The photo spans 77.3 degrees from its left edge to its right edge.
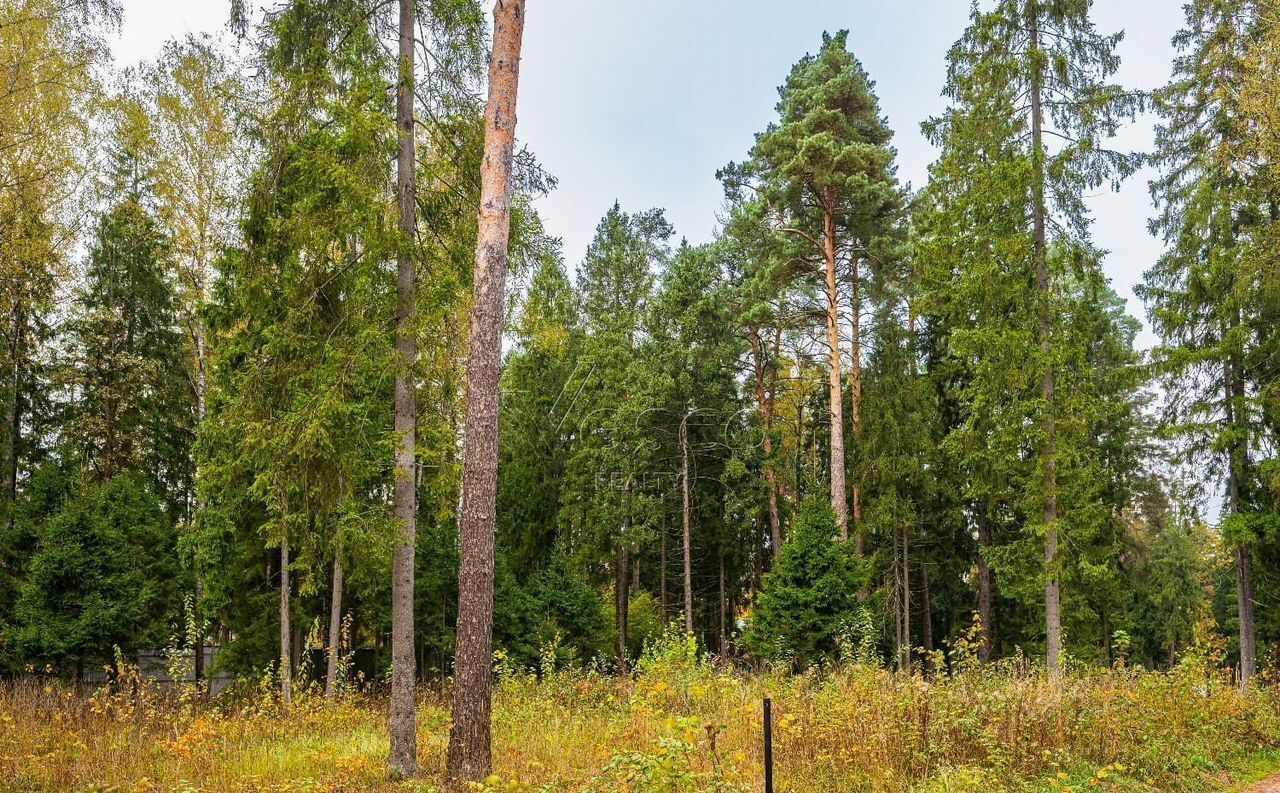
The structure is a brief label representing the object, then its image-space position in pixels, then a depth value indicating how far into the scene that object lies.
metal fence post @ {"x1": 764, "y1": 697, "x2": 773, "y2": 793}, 4.84
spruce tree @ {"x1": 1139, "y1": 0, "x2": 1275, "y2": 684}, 15.62
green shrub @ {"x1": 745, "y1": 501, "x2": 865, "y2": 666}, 15.66
